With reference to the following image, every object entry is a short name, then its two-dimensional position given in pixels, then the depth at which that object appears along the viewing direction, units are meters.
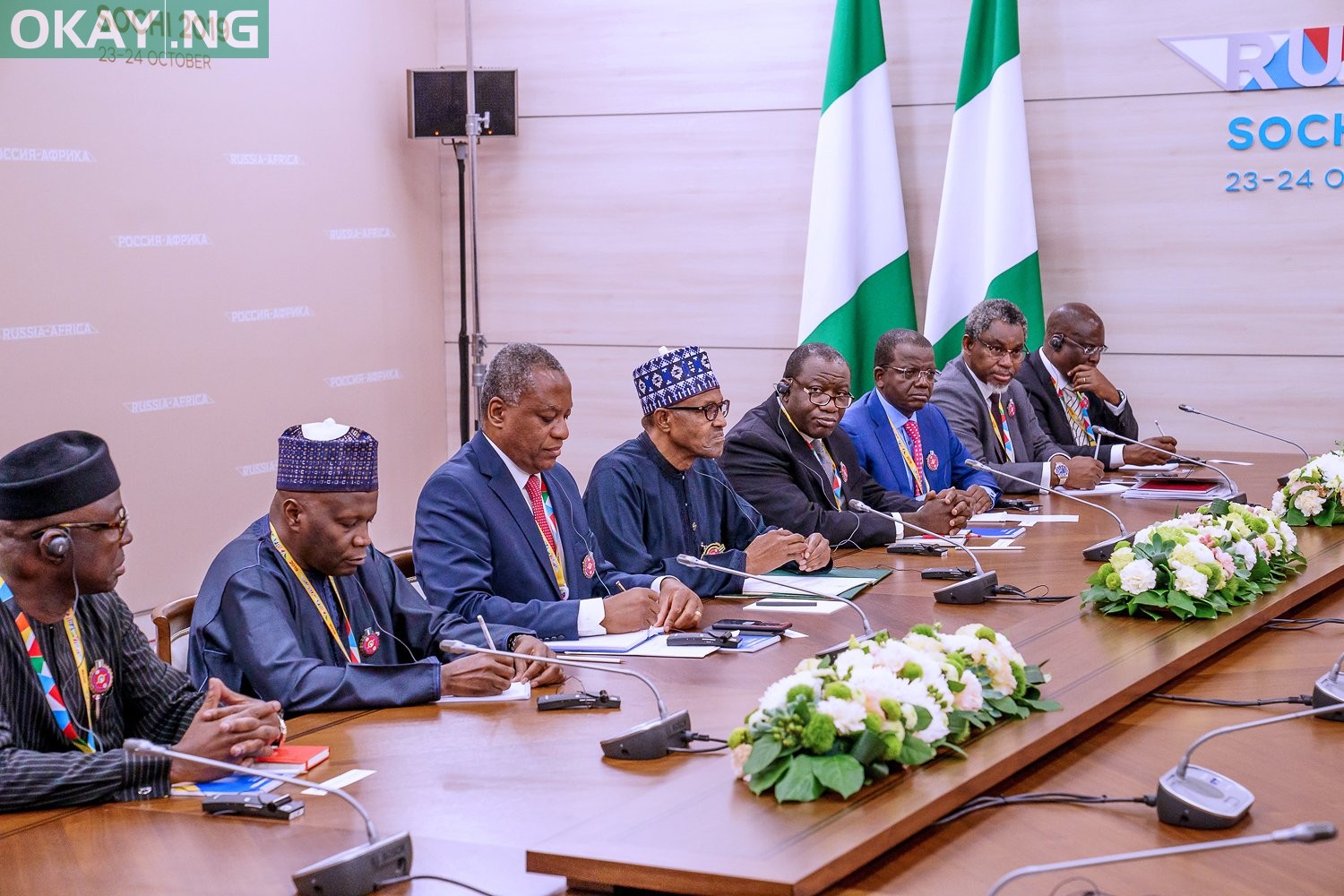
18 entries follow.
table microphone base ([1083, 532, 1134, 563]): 3.92
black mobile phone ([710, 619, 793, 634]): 3.17
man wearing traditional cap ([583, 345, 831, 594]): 3.86
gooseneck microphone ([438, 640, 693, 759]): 2.31
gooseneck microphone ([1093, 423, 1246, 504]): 4.64
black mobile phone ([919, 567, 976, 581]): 3.73
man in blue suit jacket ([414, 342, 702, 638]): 3.34
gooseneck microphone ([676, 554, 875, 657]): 2.66
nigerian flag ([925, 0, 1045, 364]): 6.57
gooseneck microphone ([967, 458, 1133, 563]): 3.92
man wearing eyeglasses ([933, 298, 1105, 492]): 5.74
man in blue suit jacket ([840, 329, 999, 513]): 5.16
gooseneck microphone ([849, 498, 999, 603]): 3.44
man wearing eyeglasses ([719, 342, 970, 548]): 4.41
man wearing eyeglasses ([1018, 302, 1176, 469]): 6.25
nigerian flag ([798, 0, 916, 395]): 6.71
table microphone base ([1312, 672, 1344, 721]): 2.58
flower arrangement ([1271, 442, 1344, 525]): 4.37
